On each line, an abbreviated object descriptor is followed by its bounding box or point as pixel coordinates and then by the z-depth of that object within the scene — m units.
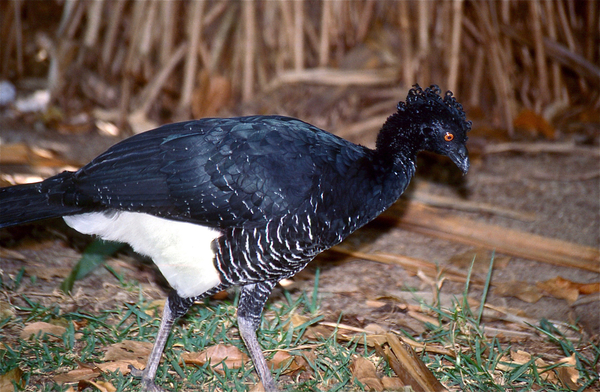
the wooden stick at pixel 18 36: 6.07
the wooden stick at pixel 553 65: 6.25
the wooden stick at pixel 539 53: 6.04
